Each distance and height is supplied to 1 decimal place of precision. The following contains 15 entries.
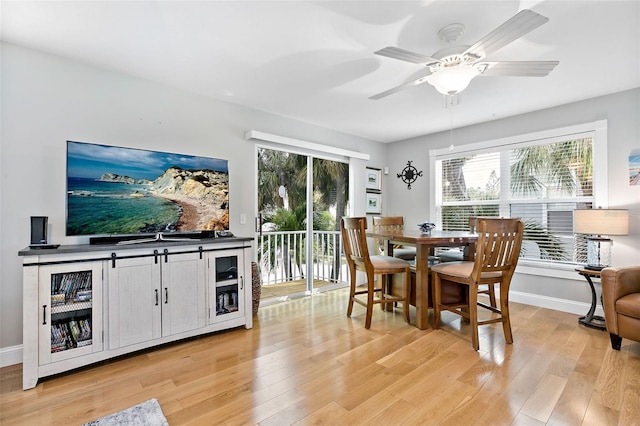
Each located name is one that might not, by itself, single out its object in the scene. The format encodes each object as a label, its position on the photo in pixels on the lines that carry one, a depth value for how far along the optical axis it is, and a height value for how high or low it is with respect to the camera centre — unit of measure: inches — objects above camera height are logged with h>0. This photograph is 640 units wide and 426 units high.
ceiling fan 65.6 +38.2
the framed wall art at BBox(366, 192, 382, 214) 202.2 +6.6
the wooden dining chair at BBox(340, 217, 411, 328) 115.5 -20.9
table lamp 111.4 -5.9
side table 113.3 -41.5
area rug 62.2 -44.2
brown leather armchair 90.1 -28.1
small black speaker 84.4 -4.8
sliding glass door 158.1 -4.8
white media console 78.9 -26.8
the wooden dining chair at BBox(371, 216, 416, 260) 159.9 -7.7
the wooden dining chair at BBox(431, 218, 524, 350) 94.3 -16.6
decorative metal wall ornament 198.7 +26.0
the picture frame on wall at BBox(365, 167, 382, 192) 203.5 +22.6
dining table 107.8 -16.2
